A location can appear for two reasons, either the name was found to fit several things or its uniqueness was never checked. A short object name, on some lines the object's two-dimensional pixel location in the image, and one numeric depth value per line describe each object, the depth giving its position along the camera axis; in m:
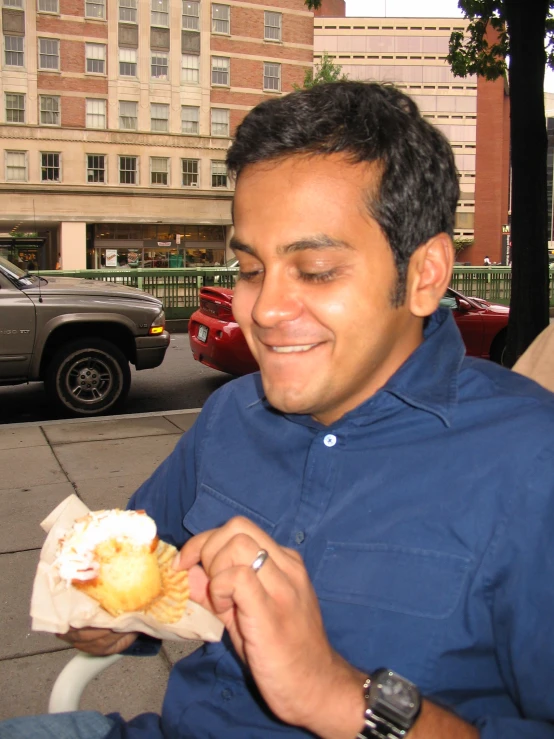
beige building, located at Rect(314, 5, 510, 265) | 58.50
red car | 9.62
